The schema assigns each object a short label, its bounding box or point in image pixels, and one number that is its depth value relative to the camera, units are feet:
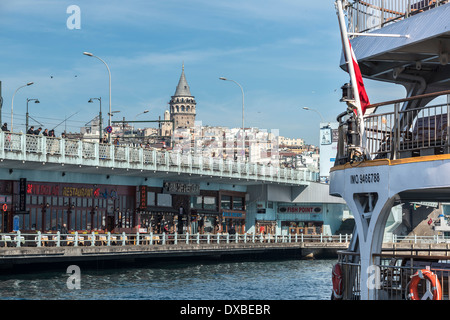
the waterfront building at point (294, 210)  254.47
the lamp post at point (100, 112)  204.09
